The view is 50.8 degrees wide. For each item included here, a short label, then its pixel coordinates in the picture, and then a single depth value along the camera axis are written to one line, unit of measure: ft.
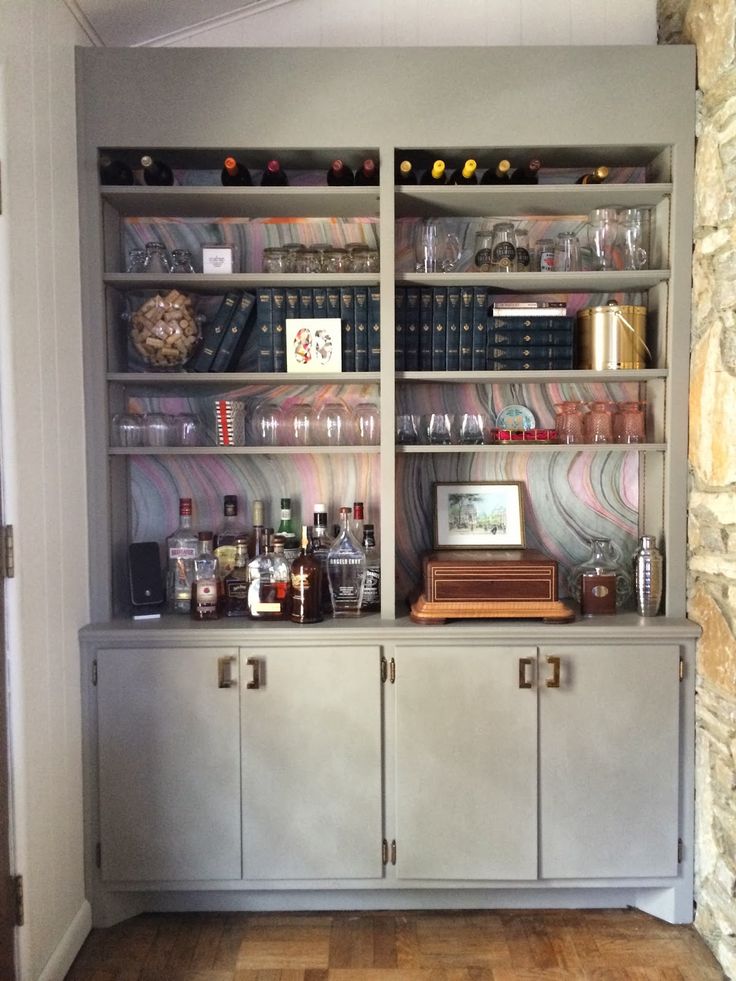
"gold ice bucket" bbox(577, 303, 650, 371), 8.01
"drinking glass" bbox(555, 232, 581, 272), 8.29
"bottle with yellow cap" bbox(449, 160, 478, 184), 7.63
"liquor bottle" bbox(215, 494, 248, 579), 8.40
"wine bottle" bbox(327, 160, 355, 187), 7.86
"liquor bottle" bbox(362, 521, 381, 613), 8.23
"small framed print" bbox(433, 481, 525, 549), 8.77
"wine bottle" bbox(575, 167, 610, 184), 7.77
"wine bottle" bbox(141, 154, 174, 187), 7.88
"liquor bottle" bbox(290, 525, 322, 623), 7.79
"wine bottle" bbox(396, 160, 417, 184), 7.64
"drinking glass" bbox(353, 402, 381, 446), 8.23
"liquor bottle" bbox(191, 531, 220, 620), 7.93
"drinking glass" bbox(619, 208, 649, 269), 8.05
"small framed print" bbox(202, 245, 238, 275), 8.04
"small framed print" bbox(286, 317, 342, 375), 8.10
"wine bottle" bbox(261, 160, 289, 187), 7.86
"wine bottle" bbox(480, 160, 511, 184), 8.01
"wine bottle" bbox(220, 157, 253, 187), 7.68
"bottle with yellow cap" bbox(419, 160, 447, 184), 7.71
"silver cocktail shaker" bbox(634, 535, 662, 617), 7.98
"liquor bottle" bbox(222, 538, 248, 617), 8.15
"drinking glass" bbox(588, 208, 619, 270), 8.10
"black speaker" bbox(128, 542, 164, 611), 8.07
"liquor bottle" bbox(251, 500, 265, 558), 8.23
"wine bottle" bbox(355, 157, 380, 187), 7.80
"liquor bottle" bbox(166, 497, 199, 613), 8.28
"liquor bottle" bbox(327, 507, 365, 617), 8.02
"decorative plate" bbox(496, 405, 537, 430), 8.91
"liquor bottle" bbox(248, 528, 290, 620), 7.88
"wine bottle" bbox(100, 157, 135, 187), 7.77
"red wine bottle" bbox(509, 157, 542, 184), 7.96
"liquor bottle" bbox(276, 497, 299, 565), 8.21
